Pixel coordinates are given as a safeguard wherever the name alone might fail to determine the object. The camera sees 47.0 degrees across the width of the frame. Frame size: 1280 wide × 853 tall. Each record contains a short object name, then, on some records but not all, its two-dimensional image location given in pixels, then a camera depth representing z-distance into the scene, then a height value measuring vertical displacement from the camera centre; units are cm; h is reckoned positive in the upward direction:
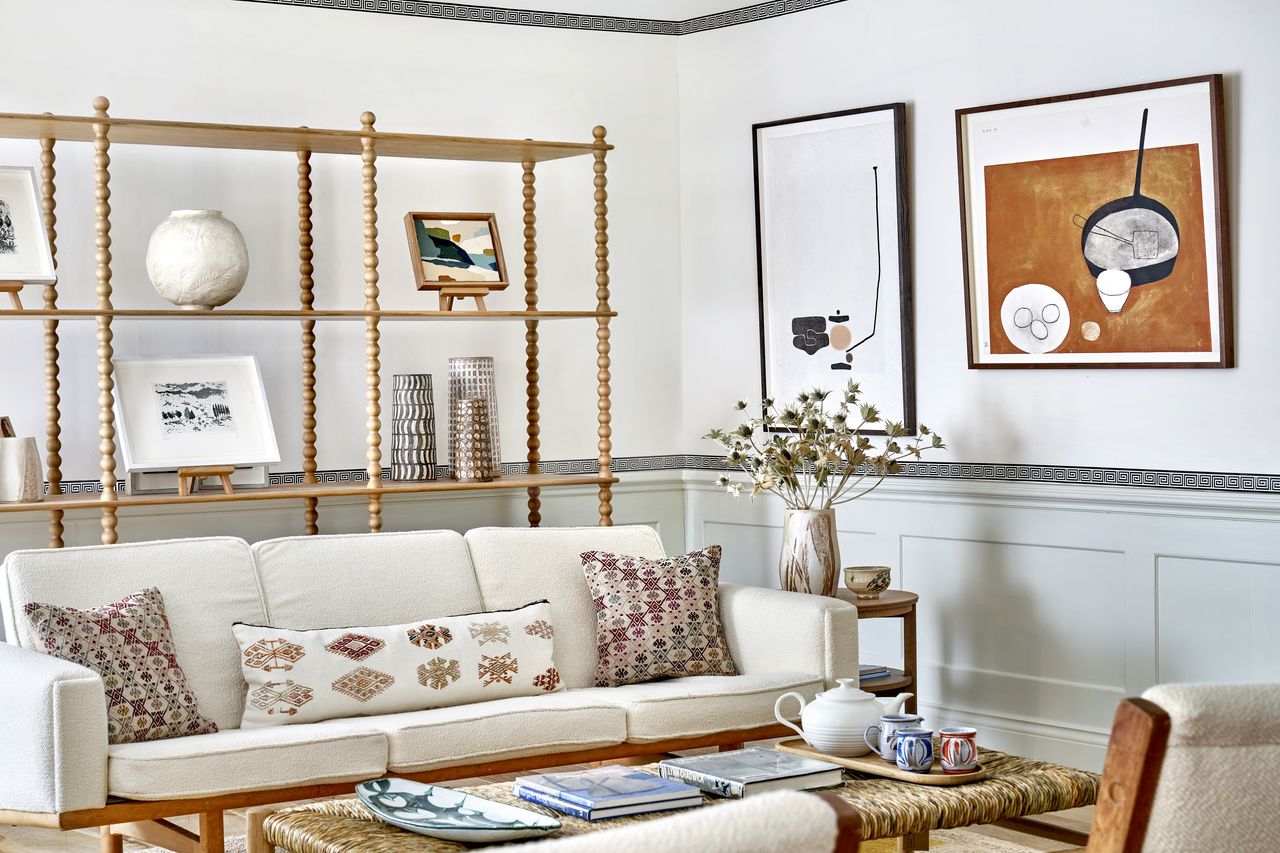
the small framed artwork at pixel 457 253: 485 +63
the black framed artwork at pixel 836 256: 493 +62
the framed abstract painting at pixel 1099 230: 411 +59
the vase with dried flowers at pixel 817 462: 450 -9
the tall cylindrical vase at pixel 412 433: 483 +3
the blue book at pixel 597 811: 265 -67
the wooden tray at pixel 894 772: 281 -66
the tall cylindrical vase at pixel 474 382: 491 +20
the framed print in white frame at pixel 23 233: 420 +63
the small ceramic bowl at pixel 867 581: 449 -45
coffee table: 255 -68
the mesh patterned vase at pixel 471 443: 482 +0
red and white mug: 284 -62
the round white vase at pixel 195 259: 435 +56
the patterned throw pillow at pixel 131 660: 338 -49
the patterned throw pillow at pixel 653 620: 411 -52
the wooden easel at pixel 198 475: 431 -8
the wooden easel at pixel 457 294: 484 +49
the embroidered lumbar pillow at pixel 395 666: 365 -57
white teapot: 300 -59
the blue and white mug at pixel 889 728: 292 -59
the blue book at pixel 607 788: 267 -65
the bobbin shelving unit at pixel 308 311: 416 +42
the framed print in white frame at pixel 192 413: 434 +10
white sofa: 317 -58
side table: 442 -58
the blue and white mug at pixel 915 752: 285 -62
